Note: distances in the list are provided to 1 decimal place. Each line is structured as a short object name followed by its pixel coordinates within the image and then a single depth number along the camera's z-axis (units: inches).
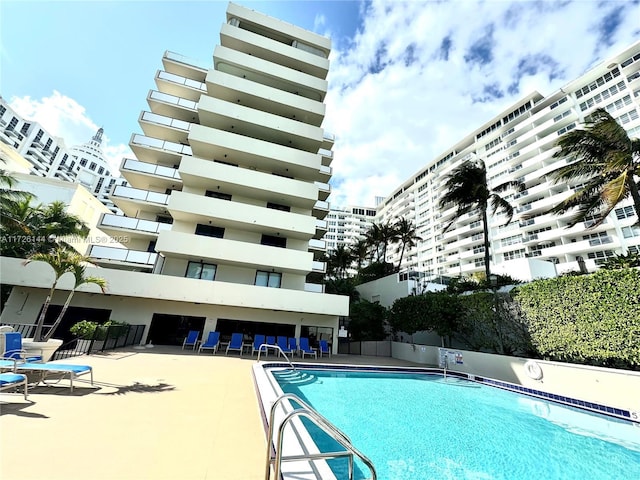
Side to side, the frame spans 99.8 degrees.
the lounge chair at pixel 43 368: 200.6
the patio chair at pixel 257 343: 608.1
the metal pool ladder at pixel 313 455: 87.4
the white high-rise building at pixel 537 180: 1264.8
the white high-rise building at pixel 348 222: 3417.8
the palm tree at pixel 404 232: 1371.8
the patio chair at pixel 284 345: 596.4
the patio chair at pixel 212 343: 559.9
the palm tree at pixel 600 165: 389.1
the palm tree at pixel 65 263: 345.1
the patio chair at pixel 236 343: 562.9
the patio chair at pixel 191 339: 597.0
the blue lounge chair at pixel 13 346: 244.2
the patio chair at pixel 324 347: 642.6
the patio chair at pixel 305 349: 612.1
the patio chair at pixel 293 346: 604.1
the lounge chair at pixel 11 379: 165.3
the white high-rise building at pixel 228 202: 634.2
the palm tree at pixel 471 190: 730.2
